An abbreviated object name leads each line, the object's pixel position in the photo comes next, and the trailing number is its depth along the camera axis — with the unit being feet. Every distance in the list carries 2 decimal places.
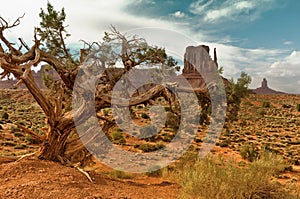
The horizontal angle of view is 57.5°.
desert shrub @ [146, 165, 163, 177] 33.04
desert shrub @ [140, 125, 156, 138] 74.66
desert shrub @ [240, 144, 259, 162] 54.61
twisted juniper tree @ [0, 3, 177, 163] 25.34
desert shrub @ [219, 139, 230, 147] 69.19
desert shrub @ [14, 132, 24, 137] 68.48
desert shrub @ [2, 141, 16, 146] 57.62
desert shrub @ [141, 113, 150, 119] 101.73
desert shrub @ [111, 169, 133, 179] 30.82
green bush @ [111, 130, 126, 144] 63.67
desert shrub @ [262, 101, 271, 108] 180.59
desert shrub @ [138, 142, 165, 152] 58.90
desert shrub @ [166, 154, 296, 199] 19.85
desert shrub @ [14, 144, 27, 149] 55.32
